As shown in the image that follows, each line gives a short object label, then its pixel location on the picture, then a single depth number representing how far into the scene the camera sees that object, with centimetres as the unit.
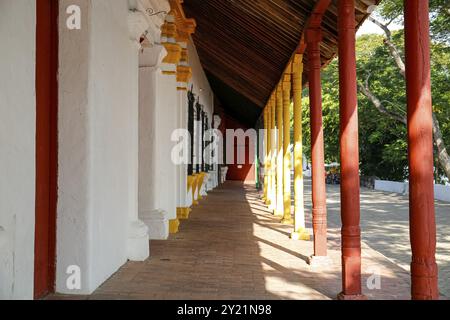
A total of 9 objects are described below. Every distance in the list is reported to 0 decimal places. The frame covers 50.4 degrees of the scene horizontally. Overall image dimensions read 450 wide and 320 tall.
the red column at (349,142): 460
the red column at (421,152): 327
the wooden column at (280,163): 1196
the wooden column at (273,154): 1338
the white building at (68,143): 335
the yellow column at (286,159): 1056
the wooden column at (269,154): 1515
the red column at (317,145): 632
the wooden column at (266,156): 1645
